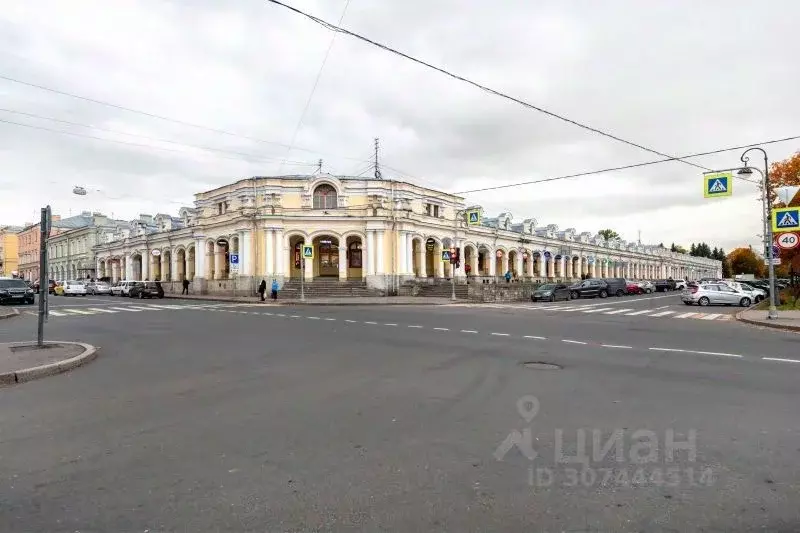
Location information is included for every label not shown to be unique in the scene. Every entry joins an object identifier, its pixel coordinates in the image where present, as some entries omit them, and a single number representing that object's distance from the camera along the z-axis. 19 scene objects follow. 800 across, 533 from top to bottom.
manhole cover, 8.70
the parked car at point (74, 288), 50.06
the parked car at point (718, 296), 31.59
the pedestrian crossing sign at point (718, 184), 18.94
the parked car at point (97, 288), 54.44
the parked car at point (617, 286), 48.78
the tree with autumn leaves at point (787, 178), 30.59
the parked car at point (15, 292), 32.38
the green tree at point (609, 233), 128.38
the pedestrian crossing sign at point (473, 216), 34.22
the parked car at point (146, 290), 42.97
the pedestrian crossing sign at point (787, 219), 18.55
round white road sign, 19.23
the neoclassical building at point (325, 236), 41.00
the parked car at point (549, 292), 37.42
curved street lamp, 18.84
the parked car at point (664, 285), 67.31
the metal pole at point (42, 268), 10.44
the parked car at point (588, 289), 44.64
